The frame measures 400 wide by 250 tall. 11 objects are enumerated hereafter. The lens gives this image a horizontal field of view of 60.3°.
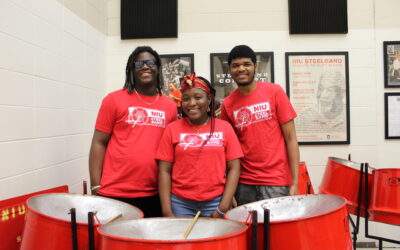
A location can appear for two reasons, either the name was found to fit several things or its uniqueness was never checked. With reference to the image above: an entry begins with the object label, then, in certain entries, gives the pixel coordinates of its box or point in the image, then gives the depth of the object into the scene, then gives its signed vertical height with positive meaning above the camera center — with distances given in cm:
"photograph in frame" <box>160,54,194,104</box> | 255 +39
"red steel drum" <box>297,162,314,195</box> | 210 -38
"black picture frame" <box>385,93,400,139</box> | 251 +0
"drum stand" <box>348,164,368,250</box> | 169 -38
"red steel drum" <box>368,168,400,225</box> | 160 -39
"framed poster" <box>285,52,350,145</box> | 252 +15
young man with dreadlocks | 144 -8
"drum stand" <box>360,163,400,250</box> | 167 -37
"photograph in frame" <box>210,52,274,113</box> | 254 +33
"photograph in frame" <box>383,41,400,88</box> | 252 +37
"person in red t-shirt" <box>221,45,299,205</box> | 147 -9
